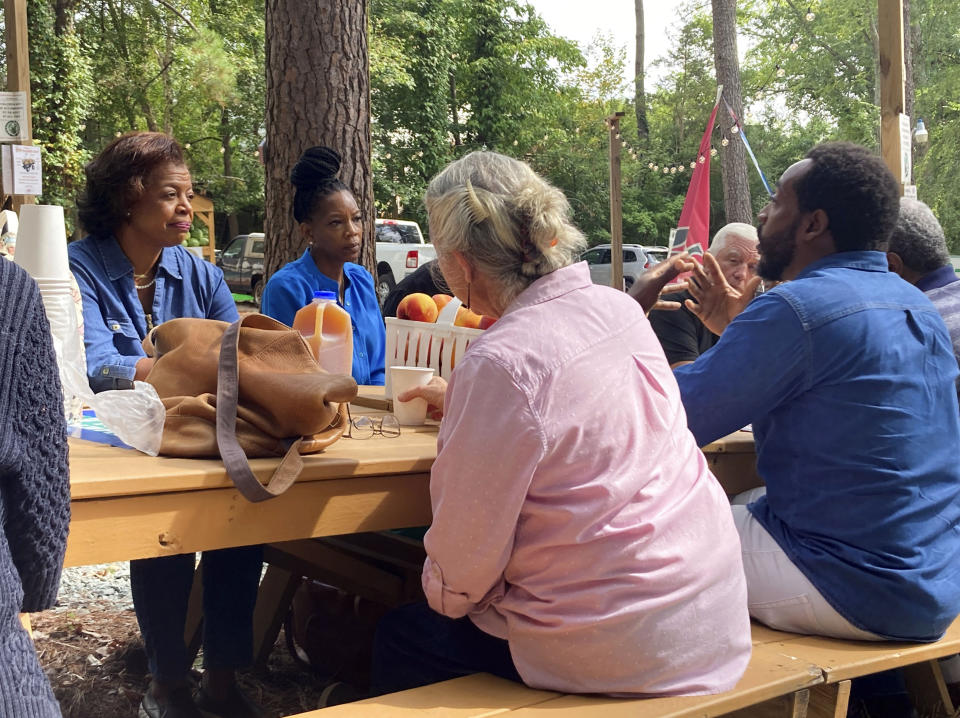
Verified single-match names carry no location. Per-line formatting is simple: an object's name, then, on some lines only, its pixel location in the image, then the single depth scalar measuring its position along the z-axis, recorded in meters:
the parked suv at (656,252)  24.98
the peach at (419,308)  2.70
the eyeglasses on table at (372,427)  2.38
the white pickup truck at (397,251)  21.75
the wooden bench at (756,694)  1.73
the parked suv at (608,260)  23.80
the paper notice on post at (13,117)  6.33
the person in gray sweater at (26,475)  1.15
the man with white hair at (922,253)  3.26
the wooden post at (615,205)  6.79
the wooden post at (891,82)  5.16
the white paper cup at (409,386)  2.47
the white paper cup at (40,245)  2.12
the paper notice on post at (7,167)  6.22
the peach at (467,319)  2.57
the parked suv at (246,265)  24.91
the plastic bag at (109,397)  1.96
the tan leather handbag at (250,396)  1.90
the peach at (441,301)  2.83
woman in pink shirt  1.66
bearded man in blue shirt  2.17
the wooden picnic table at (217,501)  1.70
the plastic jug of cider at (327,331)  2.32
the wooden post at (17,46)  6.13
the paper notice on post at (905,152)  5.25
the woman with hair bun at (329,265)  3.67
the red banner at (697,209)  8.59
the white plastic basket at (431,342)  2.52
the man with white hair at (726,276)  4.20
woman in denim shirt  2.73
